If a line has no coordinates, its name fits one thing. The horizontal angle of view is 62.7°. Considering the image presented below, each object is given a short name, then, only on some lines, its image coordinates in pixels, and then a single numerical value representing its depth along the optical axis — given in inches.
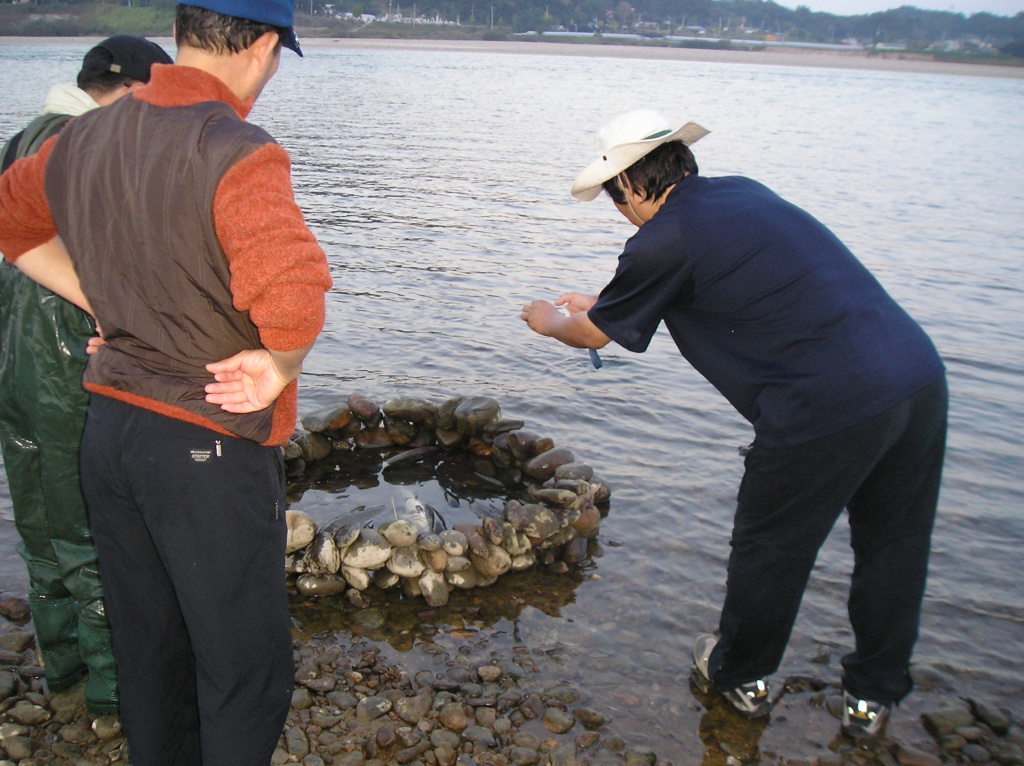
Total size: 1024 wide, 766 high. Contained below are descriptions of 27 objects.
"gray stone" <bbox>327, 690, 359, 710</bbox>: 140.7
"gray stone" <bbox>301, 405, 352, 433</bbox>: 230.7
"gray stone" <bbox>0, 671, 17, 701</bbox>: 136.7
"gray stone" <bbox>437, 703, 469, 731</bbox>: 137.9
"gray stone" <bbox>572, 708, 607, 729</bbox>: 143.3
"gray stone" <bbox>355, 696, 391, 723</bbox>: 138.5
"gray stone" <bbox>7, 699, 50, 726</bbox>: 131.1
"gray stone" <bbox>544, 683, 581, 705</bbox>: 148.6
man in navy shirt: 115.3
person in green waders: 117.4
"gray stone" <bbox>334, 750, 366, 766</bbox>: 128.1
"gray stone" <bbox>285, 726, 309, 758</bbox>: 129.2
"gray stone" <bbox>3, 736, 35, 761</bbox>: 124.0
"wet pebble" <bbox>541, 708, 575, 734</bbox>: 140.9
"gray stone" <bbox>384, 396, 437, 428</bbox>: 239.5
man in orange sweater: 73.5
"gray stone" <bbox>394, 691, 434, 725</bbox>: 138.4
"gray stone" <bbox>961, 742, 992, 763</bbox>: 140.6
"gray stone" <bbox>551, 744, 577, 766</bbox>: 131.3
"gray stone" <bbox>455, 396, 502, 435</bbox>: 236.7
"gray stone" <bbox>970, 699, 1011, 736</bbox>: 148.4
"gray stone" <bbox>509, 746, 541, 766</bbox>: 131.8
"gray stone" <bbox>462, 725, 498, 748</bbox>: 136.0
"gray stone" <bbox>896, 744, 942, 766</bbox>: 137.5
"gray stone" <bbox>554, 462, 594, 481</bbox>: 218.3
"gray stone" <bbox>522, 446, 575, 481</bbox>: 225.1
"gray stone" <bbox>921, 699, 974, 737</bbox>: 146.1
